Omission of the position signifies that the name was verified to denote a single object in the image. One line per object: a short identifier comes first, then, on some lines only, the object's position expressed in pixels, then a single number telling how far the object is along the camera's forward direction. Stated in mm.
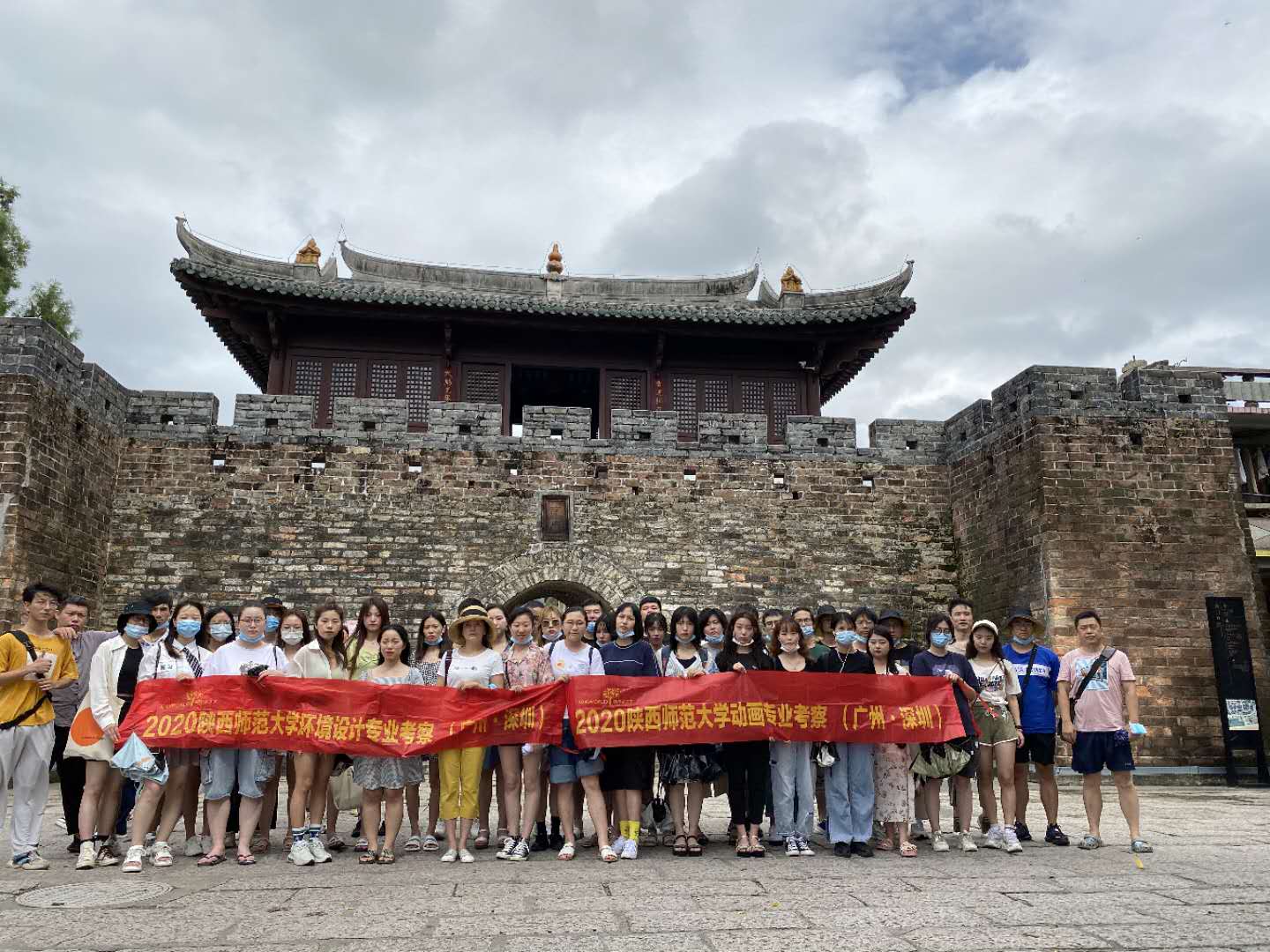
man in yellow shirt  4734
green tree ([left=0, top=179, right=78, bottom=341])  14883
